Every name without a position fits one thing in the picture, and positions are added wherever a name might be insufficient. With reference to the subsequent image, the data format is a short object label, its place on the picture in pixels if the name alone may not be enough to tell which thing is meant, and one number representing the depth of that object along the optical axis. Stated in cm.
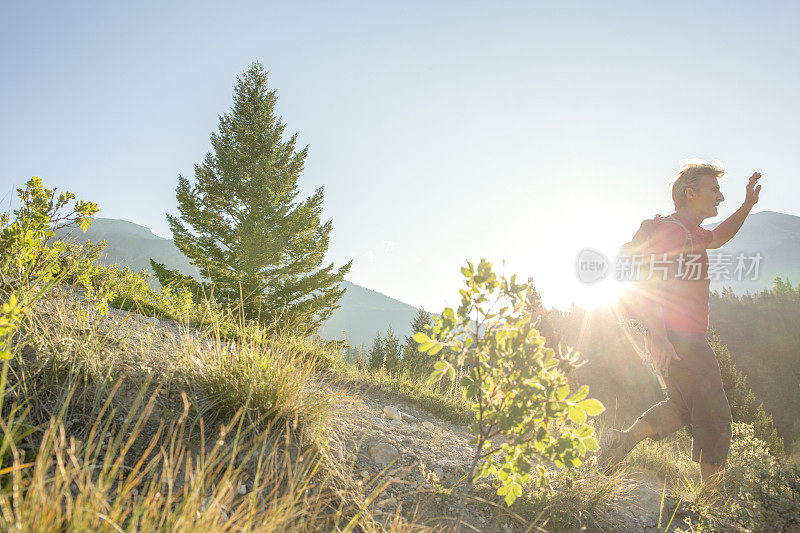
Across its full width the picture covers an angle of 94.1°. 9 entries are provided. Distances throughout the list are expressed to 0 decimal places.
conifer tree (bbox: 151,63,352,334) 1146
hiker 239
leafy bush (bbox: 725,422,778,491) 245
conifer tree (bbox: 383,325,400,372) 1948
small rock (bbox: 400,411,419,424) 394
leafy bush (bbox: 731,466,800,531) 197
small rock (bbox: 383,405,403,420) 366
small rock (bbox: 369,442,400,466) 228
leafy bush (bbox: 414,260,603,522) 130
